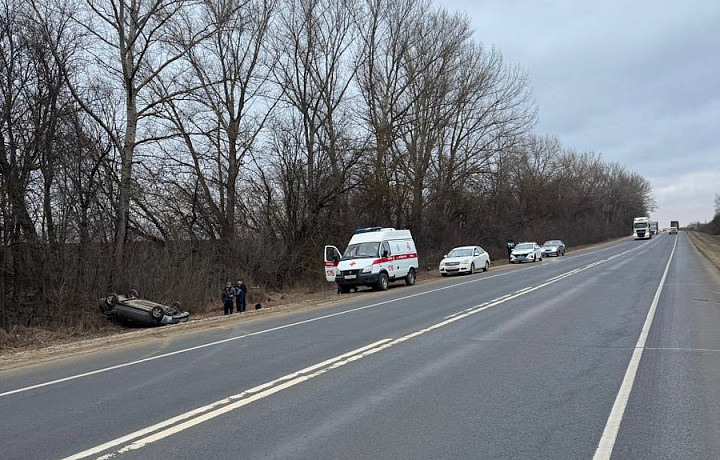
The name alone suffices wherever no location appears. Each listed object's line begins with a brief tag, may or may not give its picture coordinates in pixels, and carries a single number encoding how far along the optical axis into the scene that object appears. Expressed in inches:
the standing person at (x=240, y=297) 743.7
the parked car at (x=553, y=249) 2027.6
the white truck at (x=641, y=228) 3793.8
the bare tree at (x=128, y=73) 809.5
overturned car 615.2
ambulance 917.2
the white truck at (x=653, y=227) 4460.6
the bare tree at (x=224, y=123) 1018.7
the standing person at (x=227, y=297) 720.3
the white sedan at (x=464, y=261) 1222.8
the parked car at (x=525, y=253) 1688.0
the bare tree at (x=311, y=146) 1264.8
